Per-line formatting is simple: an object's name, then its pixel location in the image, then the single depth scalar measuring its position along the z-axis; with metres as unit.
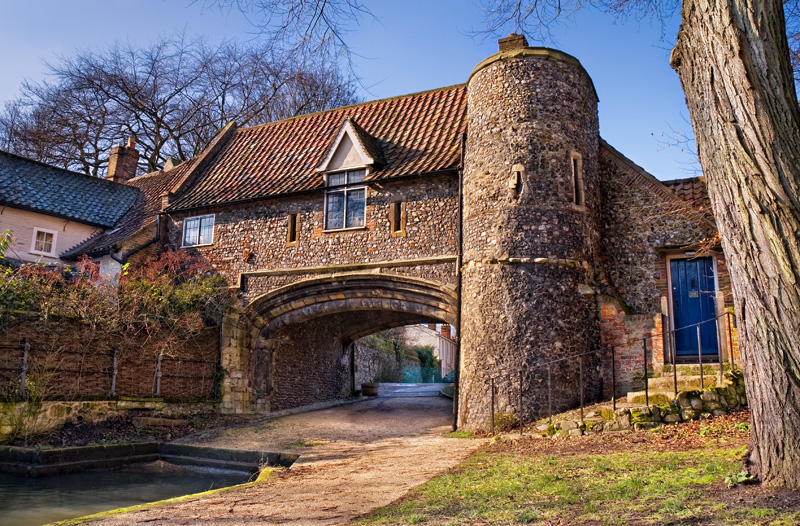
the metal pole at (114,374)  14.09
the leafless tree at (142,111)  28.25
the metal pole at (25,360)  12.35
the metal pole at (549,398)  11.57
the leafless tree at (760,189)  4.79
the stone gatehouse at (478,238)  12.68
